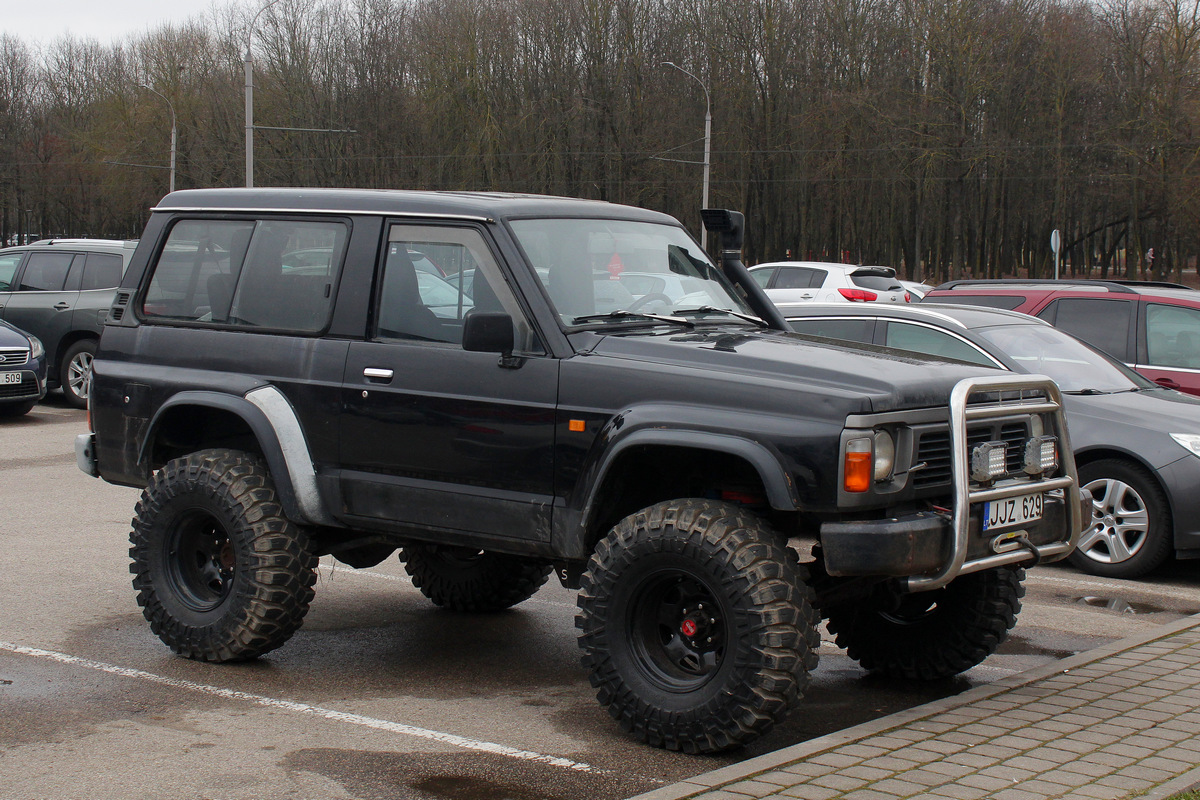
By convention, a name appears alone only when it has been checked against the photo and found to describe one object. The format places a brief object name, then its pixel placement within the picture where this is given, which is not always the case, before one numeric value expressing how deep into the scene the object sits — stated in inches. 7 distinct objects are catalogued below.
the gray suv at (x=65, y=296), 652.7
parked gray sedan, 312.0
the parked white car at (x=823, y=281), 822.8
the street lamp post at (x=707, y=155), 1755.7
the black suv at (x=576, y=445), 177.8
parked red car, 400.5
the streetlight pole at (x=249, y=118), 1346.0
